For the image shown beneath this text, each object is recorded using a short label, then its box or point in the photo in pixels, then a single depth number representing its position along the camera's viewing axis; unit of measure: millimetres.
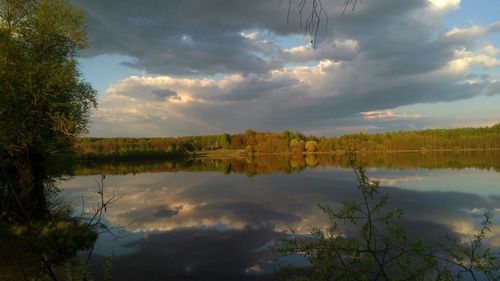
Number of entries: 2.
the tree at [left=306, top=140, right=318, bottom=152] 168000
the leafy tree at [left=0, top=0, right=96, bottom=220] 16188
